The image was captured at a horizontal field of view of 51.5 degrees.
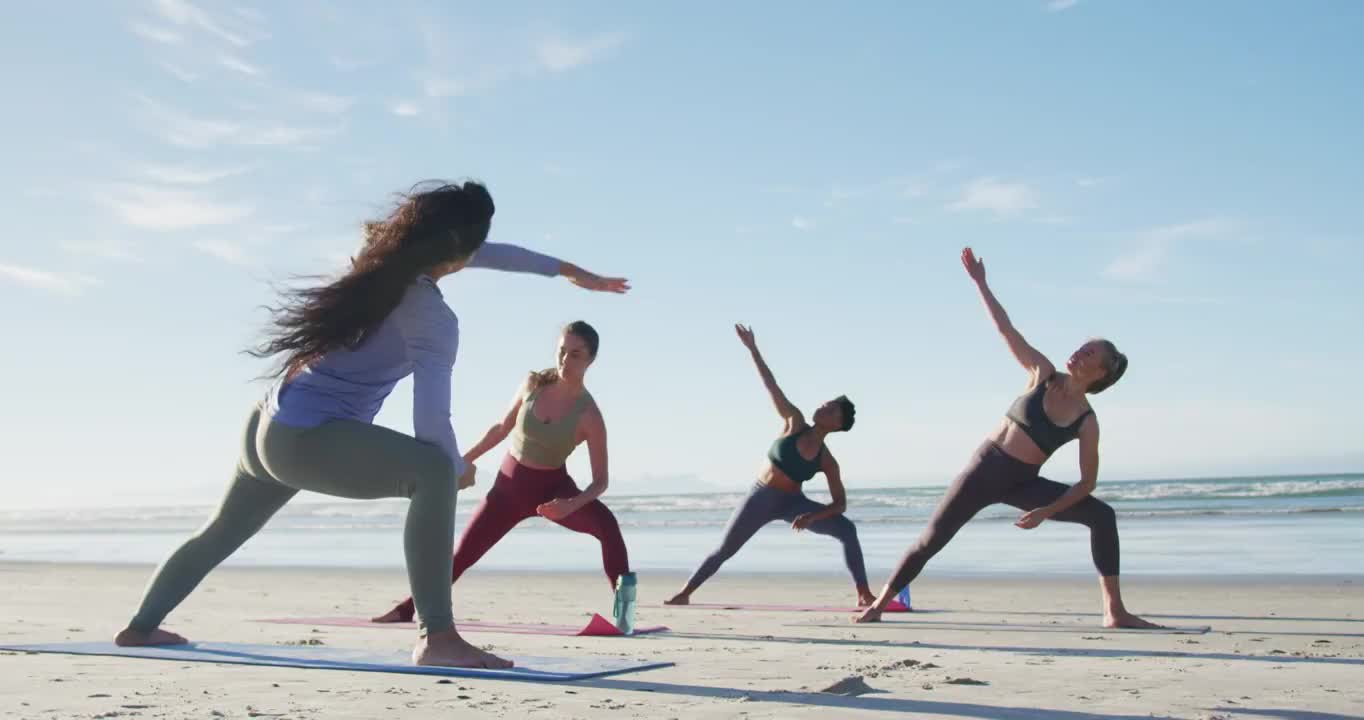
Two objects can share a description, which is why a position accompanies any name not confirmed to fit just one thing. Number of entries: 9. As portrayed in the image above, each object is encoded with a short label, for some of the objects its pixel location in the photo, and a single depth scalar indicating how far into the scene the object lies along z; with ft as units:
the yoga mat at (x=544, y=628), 22.89
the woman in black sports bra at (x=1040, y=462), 23.40
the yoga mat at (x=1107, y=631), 23.31
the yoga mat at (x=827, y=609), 28.91
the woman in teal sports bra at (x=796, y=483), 29.48
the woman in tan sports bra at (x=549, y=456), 23.63
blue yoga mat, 15.65
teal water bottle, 22.58
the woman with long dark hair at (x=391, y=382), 15.06
